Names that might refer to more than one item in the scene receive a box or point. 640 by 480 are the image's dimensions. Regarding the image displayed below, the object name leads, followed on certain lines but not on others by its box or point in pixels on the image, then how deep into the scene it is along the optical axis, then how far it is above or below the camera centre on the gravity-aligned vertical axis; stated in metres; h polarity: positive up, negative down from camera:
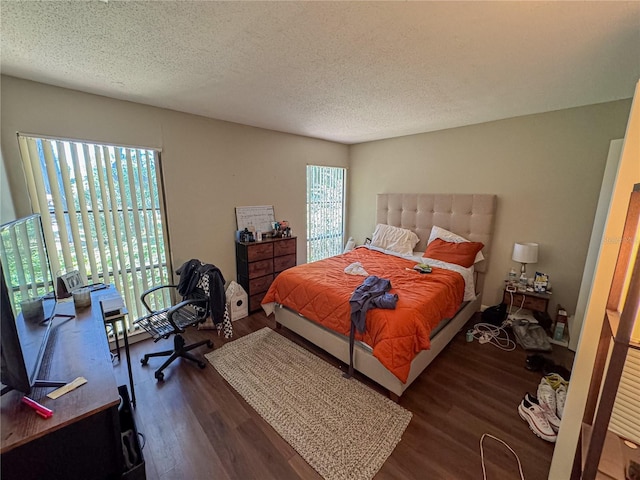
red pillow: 3.12 -0.78
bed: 1.97 -0.99
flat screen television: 0.92 -0.55
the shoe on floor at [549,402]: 1.70 -1.54
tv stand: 0.90 -0.86
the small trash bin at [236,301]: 3.17 -1.43
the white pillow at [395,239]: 3.79 -0.75
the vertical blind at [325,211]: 4.44 -0.37
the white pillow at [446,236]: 3.22 -0.62
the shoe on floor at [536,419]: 1.66 -1.59
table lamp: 2.78 -0.68
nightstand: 2.71 -1.21
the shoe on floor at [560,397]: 1.76 -1.51
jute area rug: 1.56 -1.64
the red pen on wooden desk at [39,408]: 0.93 -0.82
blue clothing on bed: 2.03 -0.92
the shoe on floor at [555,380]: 1.98 -1.53
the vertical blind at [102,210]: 2.15 -0.19
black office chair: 2.19 -1.20
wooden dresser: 3.34 -1.01
